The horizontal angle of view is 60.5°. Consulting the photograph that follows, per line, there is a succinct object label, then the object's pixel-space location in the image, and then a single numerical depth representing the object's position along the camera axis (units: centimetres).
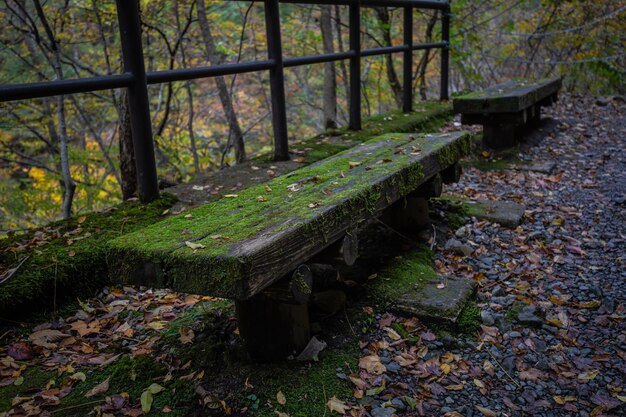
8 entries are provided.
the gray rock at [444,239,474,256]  345
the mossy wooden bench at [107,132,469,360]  177
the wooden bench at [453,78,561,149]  544
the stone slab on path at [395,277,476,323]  262
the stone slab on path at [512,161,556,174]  521
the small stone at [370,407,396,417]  205
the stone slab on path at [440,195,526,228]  387
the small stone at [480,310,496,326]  270
